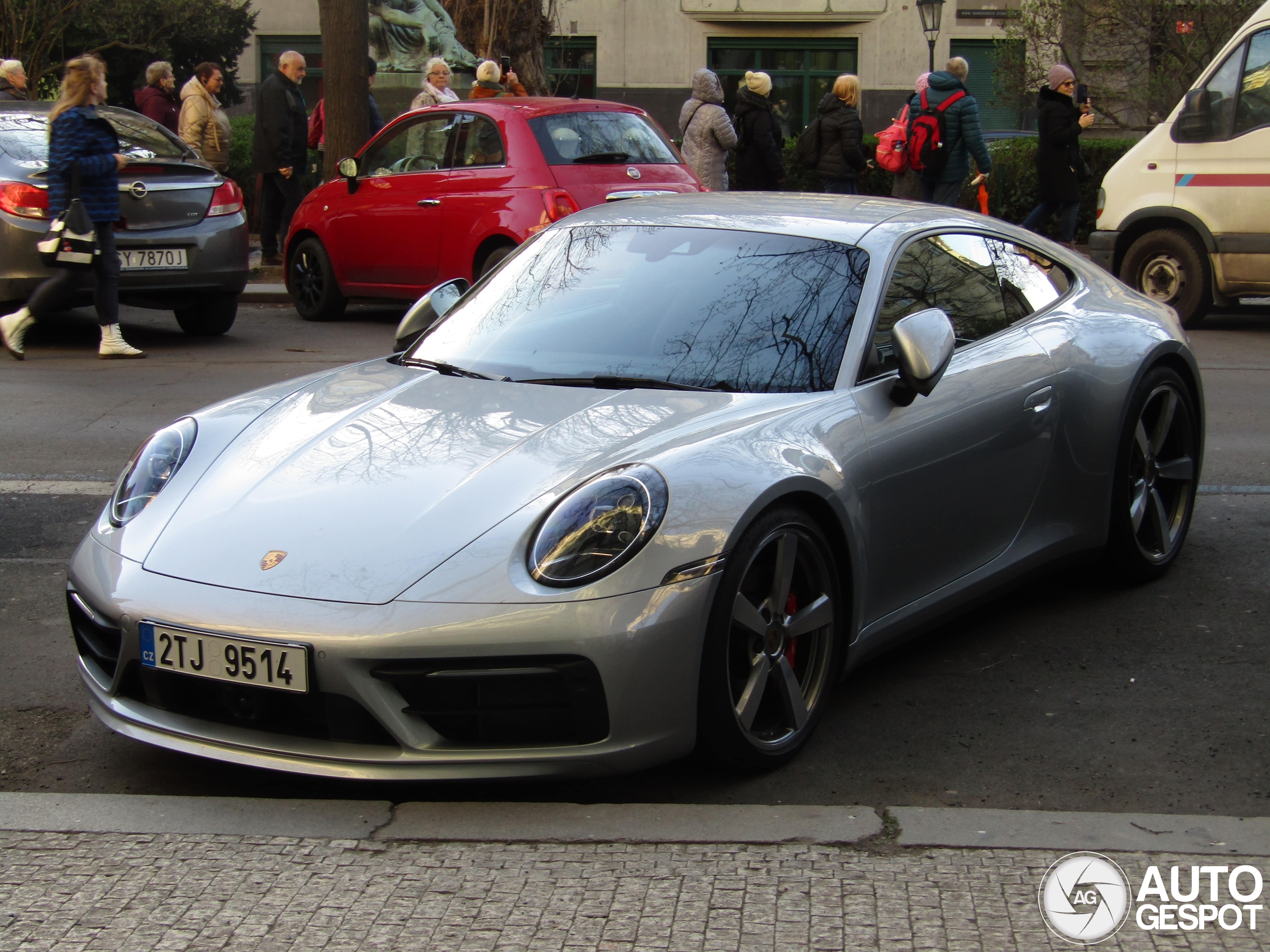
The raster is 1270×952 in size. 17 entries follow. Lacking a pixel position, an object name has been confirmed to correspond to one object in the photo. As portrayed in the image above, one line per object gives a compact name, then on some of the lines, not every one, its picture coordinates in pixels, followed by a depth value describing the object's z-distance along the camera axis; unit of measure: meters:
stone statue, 19.77
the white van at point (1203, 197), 11.27
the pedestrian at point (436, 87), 14.22
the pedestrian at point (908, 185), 13.85
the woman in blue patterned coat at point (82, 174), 9.43
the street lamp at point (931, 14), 30.23
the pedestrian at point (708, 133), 13.65
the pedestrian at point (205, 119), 15.29
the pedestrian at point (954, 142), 13.09
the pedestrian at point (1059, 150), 13.18
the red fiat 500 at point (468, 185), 10.75
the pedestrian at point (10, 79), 13.12
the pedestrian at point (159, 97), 15.87
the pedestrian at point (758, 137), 13.63
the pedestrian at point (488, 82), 14.31
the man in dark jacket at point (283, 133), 14.51
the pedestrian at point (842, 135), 13.65
